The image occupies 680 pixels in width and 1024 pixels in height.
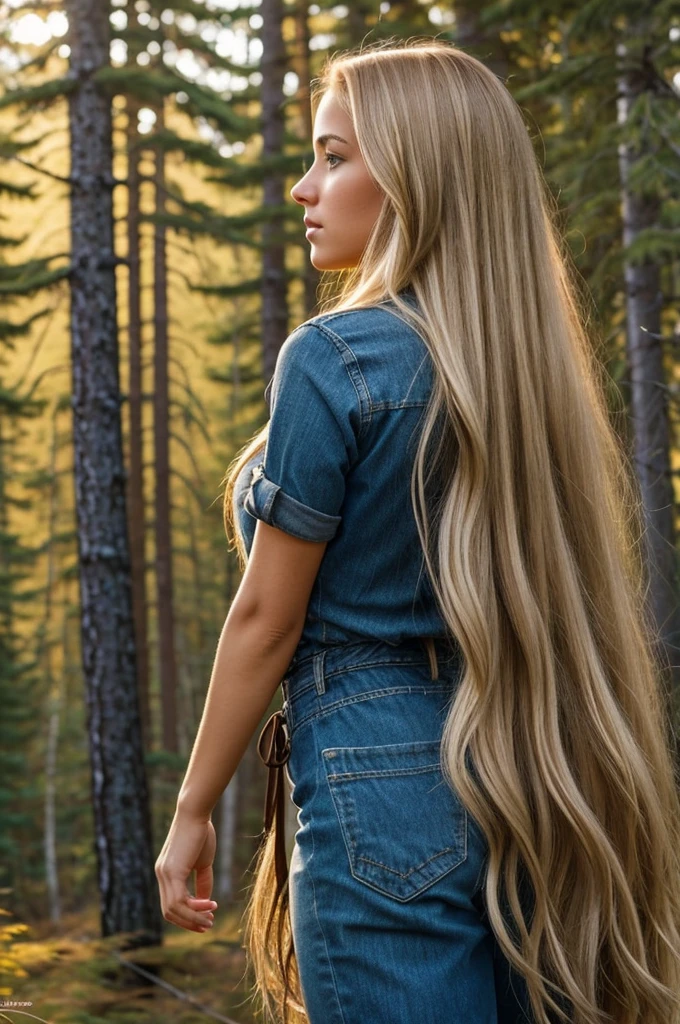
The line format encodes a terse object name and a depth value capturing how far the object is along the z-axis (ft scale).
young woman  5.78
